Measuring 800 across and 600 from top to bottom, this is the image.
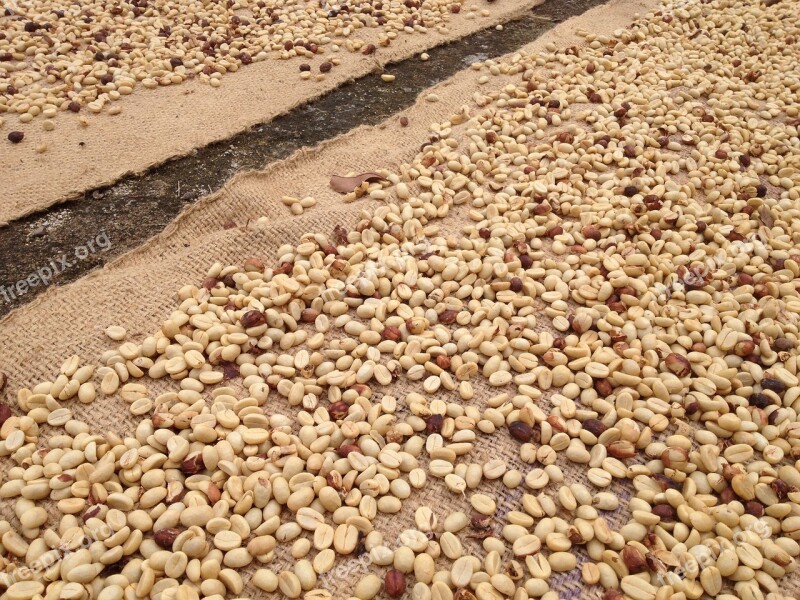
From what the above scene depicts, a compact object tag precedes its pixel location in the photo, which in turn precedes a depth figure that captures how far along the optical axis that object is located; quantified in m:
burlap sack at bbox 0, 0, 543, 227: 0.50
